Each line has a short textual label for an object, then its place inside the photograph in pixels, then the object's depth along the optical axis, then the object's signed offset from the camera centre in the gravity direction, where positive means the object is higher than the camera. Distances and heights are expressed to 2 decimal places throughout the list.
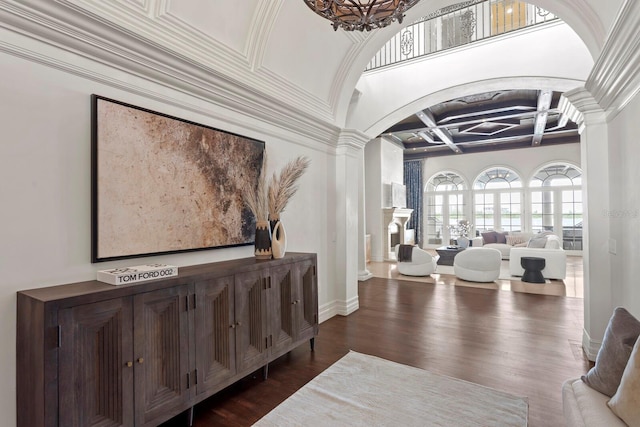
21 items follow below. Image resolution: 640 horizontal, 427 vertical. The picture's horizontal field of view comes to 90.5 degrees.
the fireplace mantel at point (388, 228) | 9.50 -0.33
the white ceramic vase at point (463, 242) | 8.69 -0.71
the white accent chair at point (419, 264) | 6.97 -1.05
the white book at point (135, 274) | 1.78 -0.32
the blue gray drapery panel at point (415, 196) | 12.05 +0.80
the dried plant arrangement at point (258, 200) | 2.93 +0.17
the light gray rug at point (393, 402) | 2.09 -1.34
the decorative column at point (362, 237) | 6.77 -0.44
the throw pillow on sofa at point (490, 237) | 10.27 -0.69
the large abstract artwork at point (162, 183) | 1.99 +0.26
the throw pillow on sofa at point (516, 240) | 9.78 -0.76
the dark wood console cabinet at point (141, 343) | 1.50 -0.72
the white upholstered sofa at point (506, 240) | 9.47 -0.76
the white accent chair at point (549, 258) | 6.45 -0.89
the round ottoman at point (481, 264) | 6.25 -0.96
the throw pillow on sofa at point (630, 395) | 1.33 -0.78
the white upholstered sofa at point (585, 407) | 1.39 -0.91
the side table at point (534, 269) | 6.32 -1.08
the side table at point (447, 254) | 7.83 -0.94
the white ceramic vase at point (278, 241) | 2.89 -0.21
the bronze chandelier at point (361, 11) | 1.79 +1.20
